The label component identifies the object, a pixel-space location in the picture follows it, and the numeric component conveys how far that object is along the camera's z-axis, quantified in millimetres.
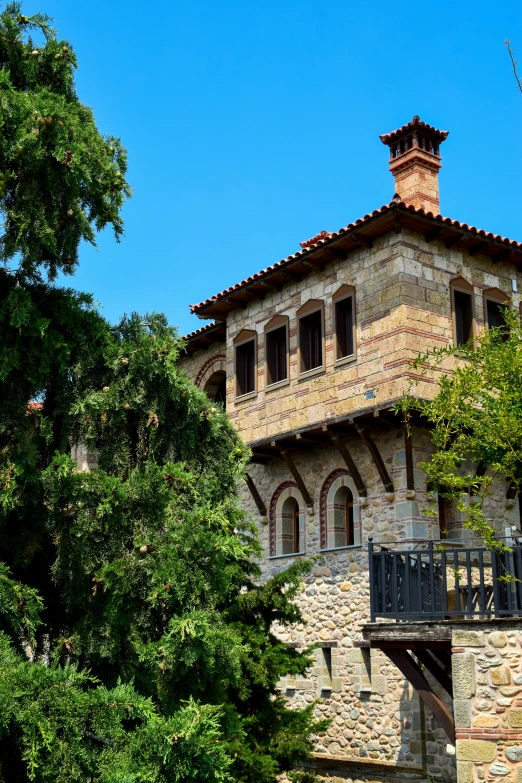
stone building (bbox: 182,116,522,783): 13883
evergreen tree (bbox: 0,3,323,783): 6191
